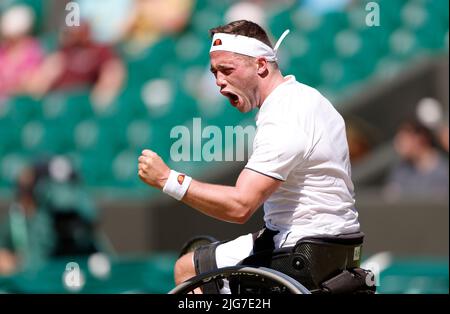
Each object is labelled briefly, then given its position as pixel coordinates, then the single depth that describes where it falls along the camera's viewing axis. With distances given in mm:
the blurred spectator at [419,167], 17719
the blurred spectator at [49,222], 19078
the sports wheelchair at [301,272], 9148
